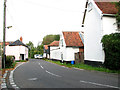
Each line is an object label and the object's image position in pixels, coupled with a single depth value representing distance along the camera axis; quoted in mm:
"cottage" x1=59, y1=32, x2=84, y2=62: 28344
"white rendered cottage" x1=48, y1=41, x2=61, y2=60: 39303
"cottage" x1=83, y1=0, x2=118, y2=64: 16953
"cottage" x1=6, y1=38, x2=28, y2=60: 47897
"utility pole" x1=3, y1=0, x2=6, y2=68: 18403
